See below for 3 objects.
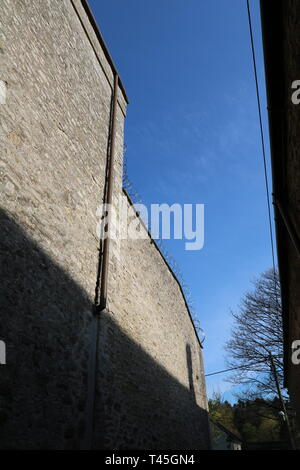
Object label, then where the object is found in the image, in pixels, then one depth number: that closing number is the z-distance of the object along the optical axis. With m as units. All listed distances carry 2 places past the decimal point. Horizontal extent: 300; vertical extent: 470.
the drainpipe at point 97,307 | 4.08
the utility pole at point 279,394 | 14.80
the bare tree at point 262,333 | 15.61
